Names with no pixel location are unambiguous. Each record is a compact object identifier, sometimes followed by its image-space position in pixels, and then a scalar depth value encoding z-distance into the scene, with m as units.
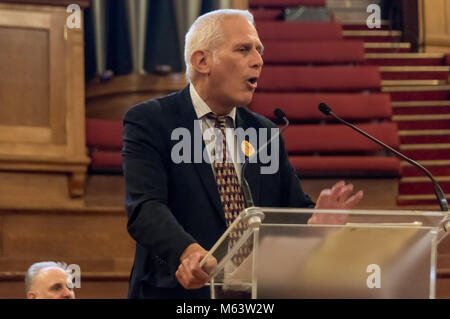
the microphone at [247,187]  6.04
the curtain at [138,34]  10.17
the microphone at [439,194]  5.99
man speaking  6.00
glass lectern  5.68
